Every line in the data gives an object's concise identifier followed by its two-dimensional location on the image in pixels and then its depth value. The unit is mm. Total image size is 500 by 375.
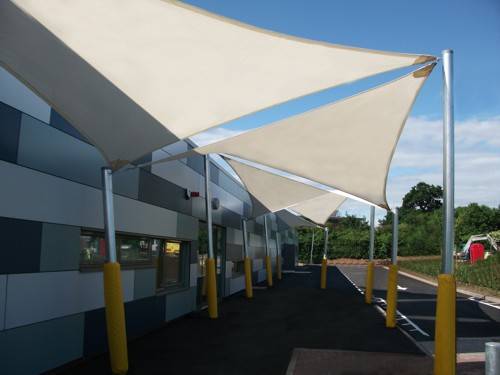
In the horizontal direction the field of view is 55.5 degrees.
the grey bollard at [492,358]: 3379
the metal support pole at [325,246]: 20725
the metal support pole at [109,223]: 6215
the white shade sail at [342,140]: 7039
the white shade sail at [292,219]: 26447
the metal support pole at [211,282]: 10594
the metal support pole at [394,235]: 10602
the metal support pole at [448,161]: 5441
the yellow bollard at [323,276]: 19438
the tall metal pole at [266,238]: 19978
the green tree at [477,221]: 63281
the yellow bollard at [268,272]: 20016
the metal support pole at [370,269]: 13744
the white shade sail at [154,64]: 4422
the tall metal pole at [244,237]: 15641
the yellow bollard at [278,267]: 25303
